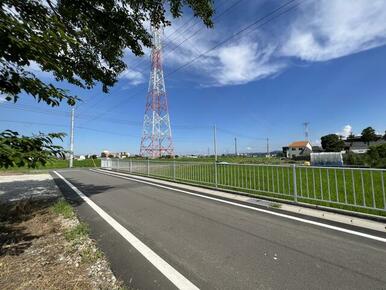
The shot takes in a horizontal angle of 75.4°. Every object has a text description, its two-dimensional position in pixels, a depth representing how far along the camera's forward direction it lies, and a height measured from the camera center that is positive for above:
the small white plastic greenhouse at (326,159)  36.53 -0.30
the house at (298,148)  87.19 +3.46
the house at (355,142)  74.66 +4.31
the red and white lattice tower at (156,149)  33.57 +2.09
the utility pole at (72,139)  34.22 +3.42
